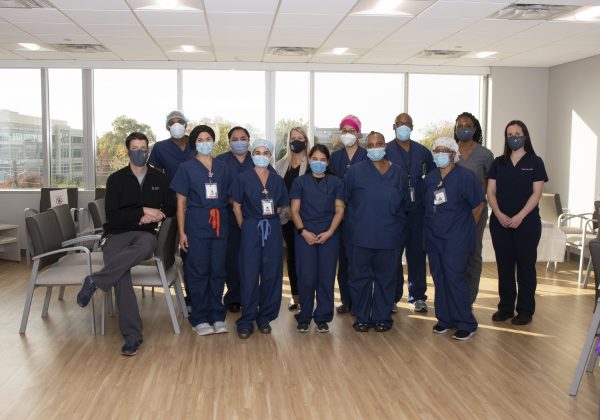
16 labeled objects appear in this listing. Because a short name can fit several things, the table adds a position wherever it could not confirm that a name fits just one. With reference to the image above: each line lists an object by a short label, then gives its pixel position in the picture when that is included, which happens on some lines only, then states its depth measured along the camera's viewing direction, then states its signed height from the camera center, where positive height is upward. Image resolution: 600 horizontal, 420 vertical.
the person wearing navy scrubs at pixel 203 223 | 4.36 -0.41
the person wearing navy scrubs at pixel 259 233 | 4.36 -0.48
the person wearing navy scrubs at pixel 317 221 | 4.40 -0.39
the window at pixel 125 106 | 8.82 +0.78
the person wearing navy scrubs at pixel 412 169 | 4.89 -0.03
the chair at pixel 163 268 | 4.38 -0.75
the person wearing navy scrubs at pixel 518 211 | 4.66 -0.33
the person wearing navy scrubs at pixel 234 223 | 4.71 -0.46
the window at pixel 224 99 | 8.88 +0.90
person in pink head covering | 4.84 +0.04
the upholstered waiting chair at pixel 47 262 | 4.38 -0.71
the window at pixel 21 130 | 8.73 +0.44
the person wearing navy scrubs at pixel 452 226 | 4.29 -0.41
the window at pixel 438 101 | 9.13 +0.94
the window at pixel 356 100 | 9.04 +0.92
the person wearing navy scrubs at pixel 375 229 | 4.38 -0.44
